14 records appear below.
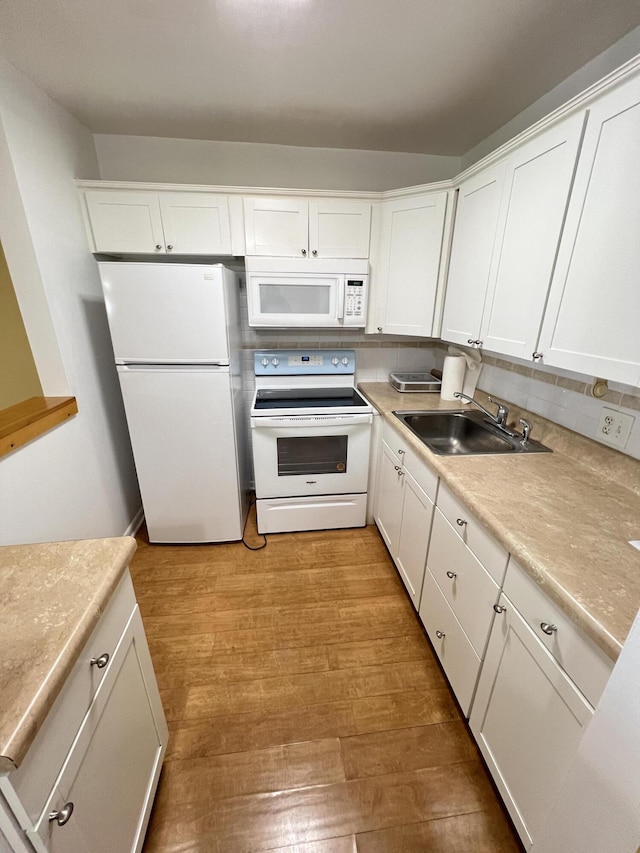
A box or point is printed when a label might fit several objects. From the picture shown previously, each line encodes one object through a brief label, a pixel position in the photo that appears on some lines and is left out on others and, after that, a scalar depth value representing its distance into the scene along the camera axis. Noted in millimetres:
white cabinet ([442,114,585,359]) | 1177
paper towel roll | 2088
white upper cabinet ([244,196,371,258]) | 1937
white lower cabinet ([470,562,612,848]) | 775
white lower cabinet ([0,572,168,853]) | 574
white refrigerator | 1750
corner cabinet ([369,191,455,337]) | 1901
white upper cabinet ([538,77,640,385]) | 943
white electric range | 2084
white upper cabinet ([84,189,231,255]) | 1850
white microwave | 1991
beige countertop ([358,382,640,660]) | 741
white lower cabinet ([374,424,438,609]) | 1551
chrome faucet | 1723
